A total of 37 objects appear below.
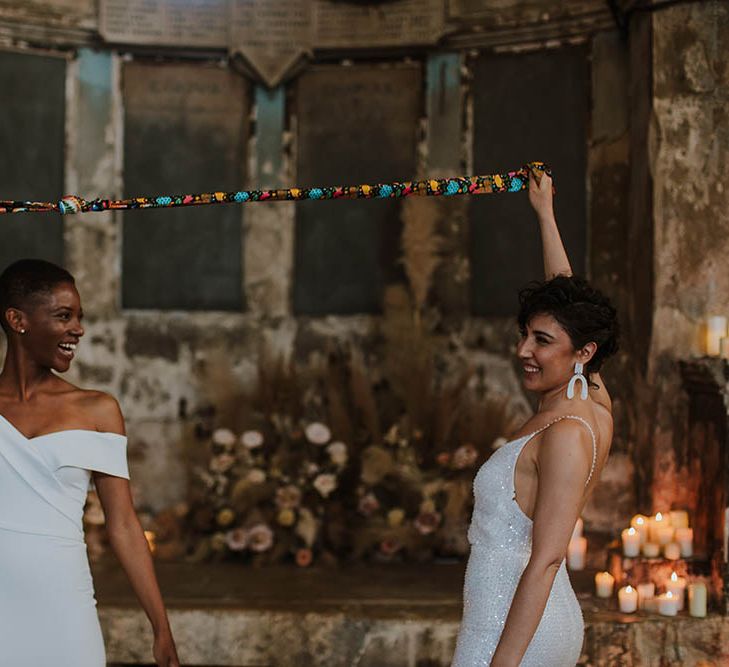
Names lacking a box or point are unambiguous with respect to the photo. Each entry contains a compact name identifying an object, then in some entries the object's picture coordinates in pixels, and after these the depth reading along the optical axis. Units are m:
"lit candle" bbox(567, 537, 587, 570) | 4.53
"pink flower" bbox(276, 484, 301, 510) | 5.18
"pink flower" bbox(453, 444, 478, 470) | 5.26
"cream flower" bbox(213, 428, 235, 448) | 5.40
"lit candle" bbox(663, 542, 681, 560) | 4.25
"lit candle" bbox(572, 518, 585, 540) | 4.54
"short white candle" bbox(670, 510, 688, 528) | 4.45
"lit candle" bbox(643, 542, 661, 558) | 4.31
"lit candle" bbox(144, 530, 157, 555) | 5.35
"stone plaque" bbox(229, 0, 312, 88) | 6.12
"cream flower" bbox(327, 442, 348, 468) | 5.29
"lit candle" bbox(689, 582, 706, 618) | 4.05
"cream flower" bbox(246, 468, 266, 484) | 5.28
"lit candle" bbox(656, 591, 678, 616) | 4.07
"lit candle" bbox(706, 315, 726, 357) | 4.44
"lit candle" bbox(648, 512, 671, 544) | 4.36
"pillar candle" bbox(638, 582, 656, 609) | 4.19
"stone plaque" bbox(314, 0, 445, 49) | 6.02
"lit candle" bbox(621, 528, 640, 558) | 4.33
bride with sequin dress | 2.15
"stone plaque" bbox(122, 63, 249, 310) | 6.18
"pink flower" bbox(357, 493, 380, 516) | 5.15
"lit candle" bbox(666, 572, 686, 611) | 4.07
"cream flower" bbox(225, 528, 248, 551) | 5.13
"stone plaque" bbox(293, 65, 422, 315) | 6.17
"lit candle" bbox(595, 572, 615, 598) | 4.34
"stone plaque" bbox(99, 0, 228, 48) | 6.01
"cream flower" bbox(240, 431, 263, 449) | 5.33
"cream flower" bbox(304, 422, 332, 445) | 5.34
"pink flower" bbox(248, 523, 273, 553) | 5.12
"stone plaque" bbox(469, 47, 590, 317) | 5.72
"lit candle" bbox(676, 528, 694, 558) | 4.30
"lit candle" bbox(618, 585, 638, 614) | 4.10
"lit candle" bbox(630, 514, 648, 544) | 4.37
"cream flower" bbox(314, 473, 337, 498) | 5.14
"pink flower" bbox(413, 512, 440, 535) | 5.10
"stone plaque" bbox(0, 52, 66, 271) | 5.96
